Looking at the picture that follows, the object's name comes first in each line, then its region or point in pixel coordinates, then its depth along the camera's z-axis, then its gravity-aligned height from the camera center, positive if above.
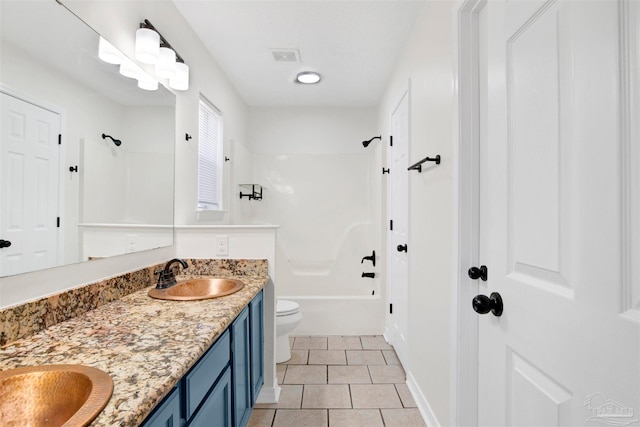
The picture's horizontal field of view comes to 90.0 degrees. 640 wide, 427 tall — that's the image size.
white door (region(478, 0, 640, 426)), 0.56 +0.00
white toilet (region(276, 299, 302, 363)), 2.51 -0.87
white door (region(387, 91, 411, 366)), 2.40 -0.13
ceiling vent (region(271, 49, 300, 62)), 2.53 +1.30
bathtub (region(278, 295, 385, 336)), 3.23 -1.02
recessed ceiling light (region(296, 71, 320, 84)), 2.93 +1.29
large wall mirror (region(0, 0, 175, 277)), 0.92 +0.24
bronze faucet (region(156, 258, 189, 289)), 1.59 -0.32
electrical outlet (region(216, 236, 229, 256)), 1.98 -0.19
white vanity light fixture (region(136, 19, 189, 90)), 1.59 +0.86
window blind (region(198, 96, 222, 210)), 2.51 +0.49
